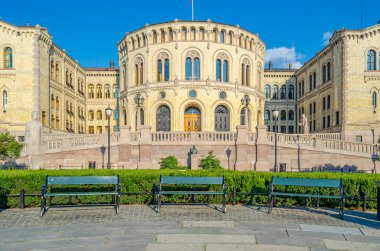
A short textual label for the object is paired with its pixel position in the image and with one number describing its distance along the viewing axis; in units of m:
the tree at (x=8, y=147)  19.17
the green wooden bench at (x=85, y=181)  9.52
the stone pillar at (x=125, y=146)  23.78
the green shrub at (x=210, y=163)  22.02
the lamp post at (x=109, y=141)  21.56
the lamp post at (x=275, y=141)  21.97
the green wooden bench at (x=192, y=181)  9.87
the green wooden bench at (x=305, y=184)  9.61
